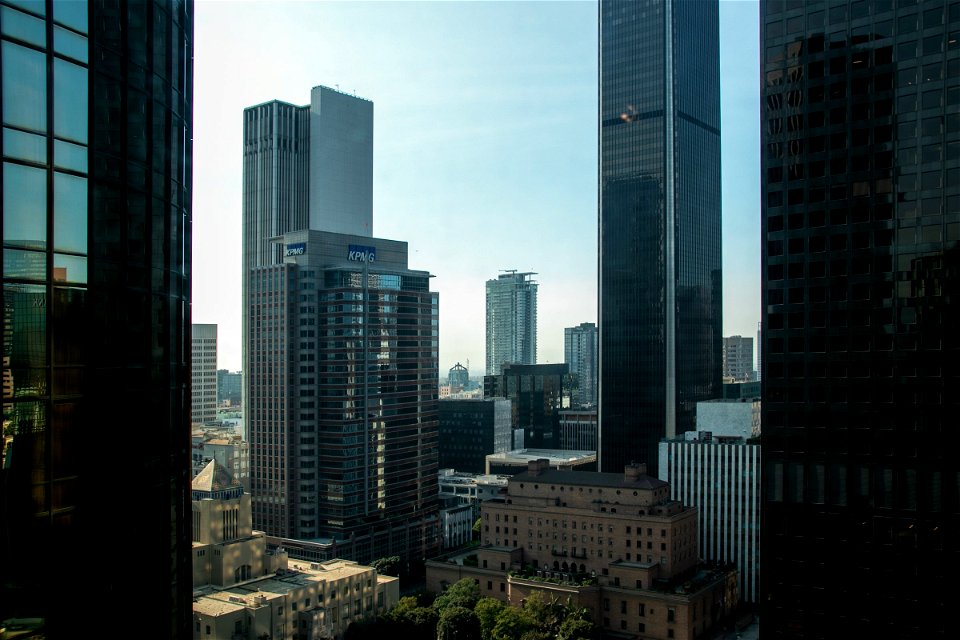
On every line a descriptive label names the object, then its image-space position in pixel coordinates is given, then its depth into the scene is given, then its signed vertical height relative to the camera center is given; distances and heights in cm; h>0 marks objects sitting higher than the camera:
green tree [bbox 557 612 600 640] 11344 -3715
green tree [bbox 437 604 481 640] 11356 -3656
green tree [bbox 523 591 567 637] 11664 -3615
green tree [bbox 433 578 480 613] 12286 -3615
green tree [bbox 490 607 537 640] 11319 -3658
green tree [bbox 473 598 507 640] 11694 -3613
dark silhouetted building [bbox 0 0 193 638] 2280 +130
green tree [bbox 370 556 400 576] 14927 -3723
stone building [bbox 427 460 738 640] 12744 -3374
